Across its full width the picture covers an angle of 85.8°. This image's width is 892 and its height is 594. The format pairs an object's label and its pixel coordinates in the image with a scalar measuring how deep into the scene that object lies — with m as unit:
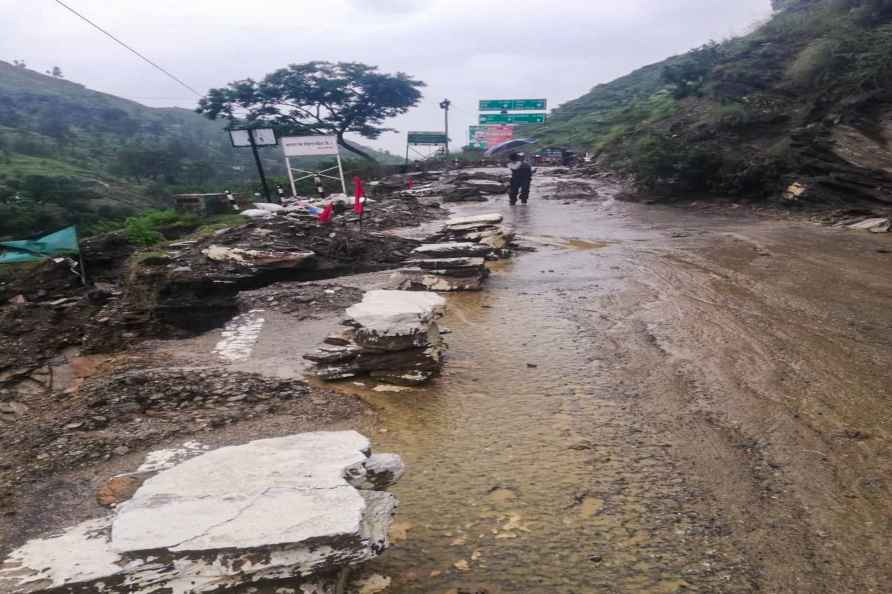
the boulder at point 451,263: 6.90
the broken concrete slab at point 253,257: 6.88
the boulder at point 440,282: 6.70
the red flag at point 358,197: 8.49
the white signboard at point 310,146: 14.25
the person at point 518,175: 14.71
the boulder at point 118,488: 2.44
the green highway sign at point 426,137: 30.95
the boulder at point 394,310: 3.94
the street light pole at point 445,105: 34.09
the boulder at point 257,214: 9.28
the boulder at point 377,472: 1.99
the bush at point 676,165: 13.56
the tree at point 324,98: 26.86
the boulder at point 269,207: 10.50
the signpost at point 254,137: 13.09
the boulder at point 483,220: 9.37
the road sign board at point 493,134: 35.38
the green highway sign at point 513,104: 33.06
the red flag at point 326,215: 8.60
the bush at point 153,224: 9.05
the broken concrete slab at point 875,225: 8.38
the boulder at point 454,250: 7.35
